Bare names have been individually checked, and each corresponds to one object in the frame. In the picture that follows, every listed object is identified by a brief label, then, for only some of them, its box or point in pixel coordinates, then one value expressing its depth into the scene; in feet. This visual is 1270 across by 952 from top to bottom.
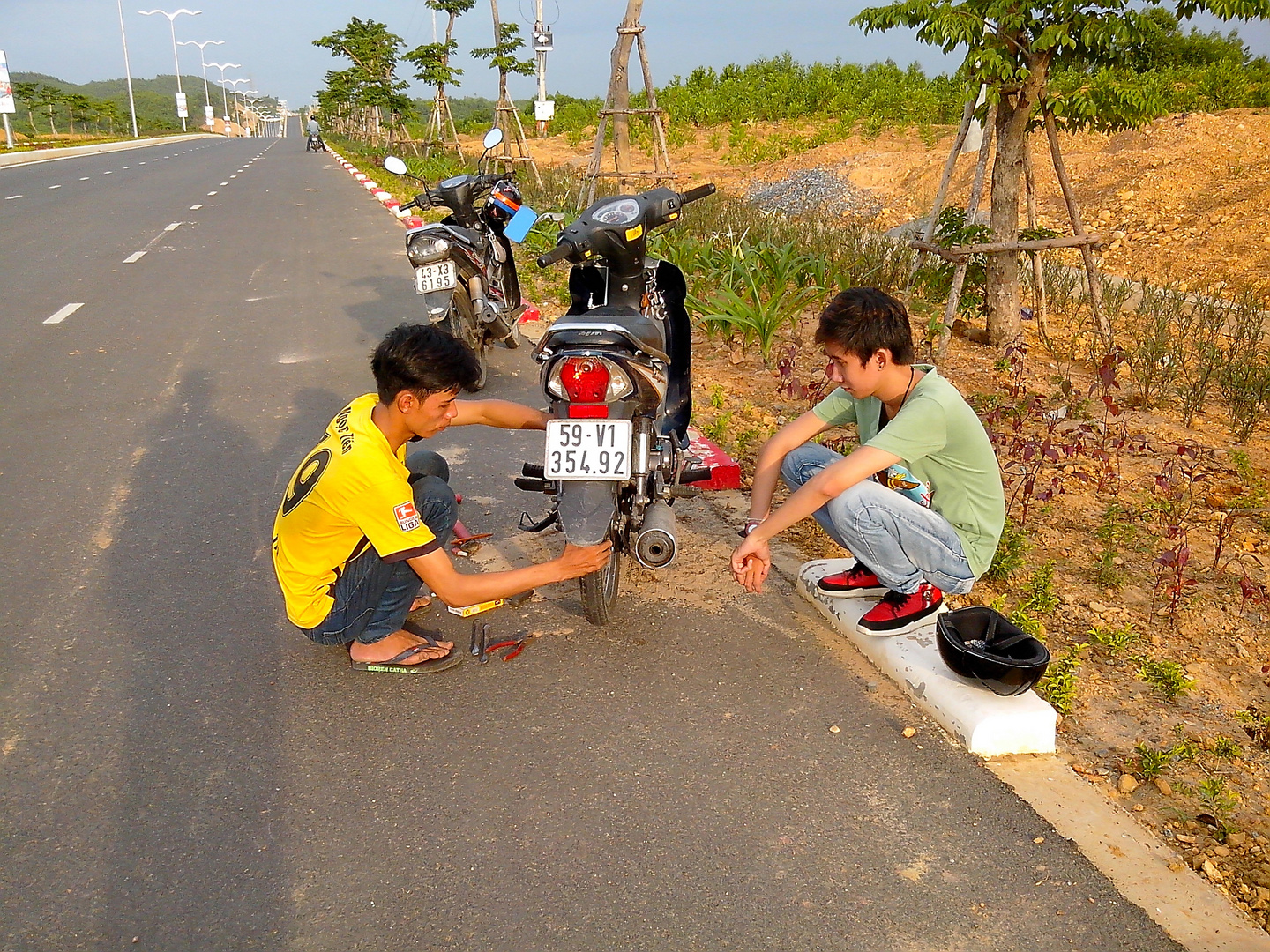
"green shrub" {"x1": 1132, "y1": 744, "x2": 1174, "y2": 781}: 8.83
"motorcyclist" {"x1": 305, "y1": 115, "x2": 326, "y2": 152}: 166.20
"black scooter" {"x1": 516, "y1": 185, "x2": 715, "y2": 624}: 10.09
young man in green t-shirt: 9.70
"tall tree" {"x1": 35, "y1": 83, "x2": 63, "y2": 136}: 178.40
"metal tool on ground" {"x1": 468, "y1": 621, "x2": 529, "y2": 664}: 10.78
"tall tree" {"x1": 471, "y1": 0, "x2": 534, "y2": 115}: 63.76
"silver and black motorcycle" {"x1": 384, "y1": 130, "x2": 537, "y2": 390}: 20.52
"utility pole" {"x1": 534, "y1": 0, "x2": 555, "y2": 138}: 72.02
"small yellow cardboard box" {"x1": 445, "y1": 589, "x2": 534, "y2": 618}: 11.79
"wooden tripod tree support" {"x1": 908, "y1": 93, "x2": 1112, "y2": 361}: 21.56
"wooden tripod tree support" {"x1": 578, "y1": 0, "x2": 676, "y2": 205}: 41.32
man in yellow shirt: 9.32
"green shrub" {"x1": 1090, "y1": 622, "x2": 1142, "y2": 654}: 10.88
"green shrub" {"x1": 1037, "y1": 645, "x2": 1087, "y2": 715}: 9.82
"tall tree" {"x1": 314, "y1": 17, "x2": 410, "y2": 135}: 106.42
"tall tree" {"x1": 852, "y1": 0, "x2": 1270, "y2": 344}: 19.40
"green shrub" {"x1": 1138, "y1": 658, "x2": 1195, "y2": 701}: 10.11
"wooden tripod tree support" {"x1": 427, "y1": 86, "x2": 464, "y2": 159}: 84.38
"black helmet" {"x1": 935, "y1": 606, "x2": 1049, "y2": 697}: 9.02
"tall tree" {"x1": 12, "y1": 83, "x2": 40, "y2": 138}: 166.91
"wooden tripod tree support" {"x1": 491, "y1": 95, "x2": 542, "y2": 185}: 56.90
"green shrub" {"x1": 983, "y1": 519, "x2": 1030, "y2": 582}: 12.62
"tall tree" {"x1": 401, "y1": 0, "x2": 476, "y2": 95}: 81.06
